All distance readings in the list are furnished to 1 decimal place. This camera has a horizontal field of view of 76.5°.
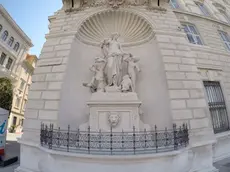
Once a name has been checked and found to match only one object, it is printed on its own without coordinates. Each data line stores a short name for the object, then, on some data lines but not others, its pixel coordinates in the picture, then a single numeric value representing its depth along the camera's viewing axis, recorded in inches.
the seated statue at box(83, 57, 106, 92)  269.6
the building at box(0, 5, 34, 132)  855.1
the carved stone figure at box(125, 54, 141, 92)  274.8
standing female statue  267.6
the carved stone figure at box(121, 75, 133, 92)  255.8
